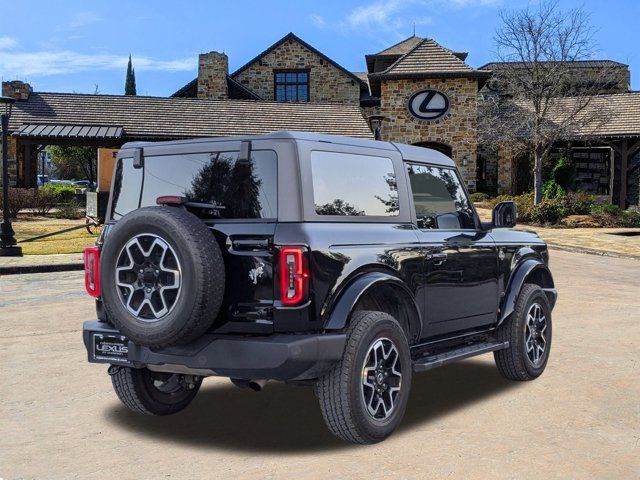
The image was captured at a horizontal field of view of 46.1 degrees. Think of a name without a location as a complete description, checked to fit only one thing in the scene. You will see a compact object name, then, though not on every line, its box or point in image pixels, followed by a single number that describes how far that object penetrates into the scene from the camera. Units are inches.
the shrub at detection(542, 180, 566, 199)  1317.7
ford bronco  169.5
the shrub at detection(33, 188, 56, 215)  1291.8
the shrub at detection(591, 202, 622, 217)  1162.0
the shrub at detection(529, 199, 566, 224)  1169.4
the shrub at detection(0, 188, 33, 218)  1204.7
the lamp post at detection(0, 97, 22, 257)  708.0
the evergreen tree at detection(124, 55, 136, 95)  3090.6
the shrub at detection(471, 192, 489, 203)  1449.3
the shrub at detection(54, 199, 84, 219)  1259.8
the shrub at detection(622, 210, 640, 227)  1141.7
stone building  1421.0
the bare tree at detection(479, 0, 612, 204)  1353.3
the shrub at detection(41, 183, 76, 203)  1337.4
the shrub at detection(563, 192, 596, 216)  1198.9
